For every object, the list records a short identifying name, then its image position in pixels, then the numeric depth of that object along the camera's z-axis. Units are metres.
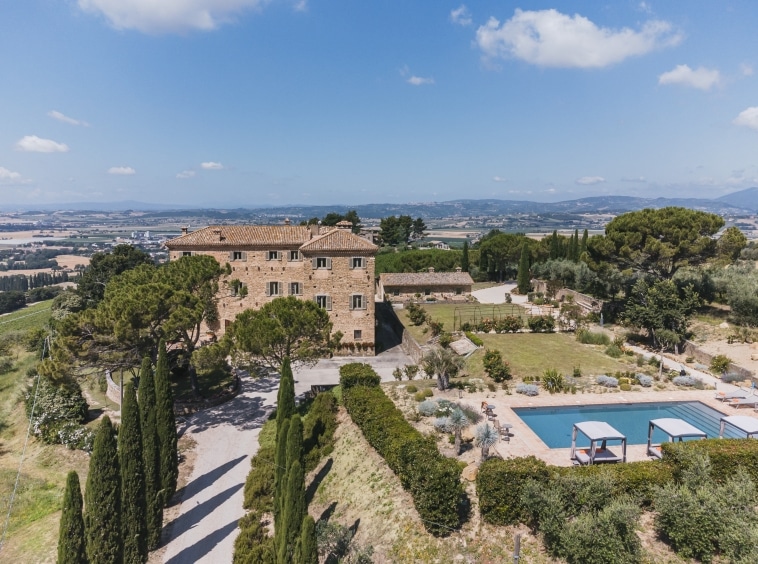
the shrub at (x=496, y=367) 25.00
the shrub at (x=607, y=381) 23.70
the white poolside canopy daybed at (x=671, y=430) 14.88
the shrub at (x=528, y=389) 22.86
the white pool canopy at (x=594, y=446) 14.78
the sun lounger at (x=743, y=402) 20.70
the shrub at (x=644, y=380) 23.64
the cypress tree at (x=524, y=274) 54.62
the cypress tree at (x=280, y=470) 15.35
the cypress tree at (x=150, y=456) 15.73
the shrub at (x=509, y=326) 35.38
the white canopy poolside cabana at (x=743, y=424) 15.45
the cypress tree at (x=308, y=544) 11.95
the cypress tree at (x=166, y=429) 17.66
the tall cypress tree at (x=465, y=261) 66.75
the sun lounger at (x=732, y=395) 20.89
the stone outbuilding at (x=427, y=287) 52.31
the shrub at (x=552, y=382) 23.31
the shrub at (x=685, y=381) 23.61
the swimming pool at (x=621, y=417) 18.51
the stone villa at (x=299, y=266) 33.00
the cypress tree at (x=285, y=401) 19.11
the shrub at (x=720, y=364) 25.05
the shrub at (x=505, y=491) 12.77
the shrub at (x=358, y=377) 22.25
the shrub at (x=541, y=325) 35.41
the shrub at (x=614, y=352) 28.88
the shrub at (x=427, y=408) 20.25
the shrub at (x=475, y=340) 30.98
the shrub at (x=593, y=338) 31.69
